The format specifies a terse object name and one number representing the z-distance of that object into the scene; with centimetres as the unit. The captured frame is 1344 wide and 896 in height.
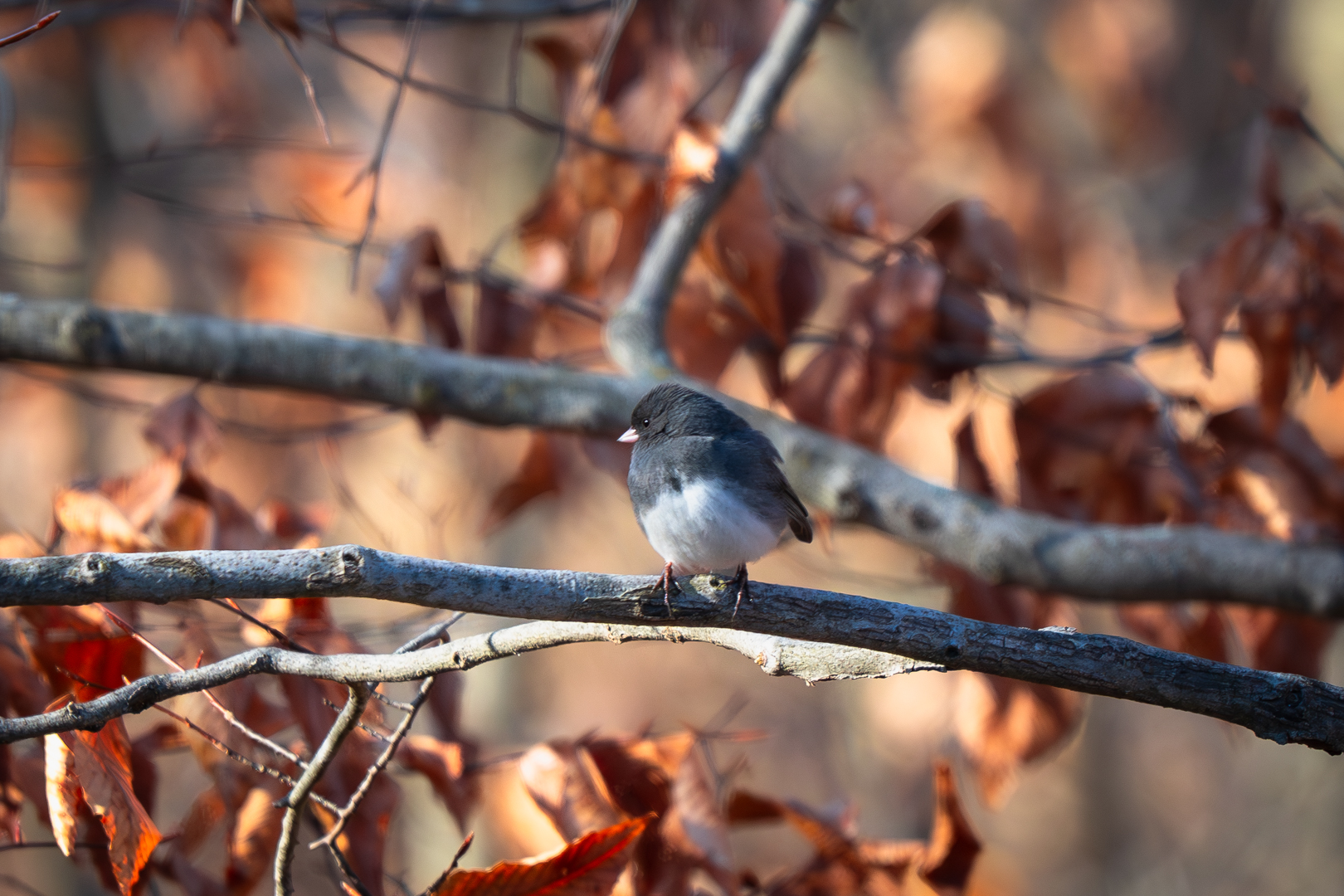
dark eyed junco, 955
